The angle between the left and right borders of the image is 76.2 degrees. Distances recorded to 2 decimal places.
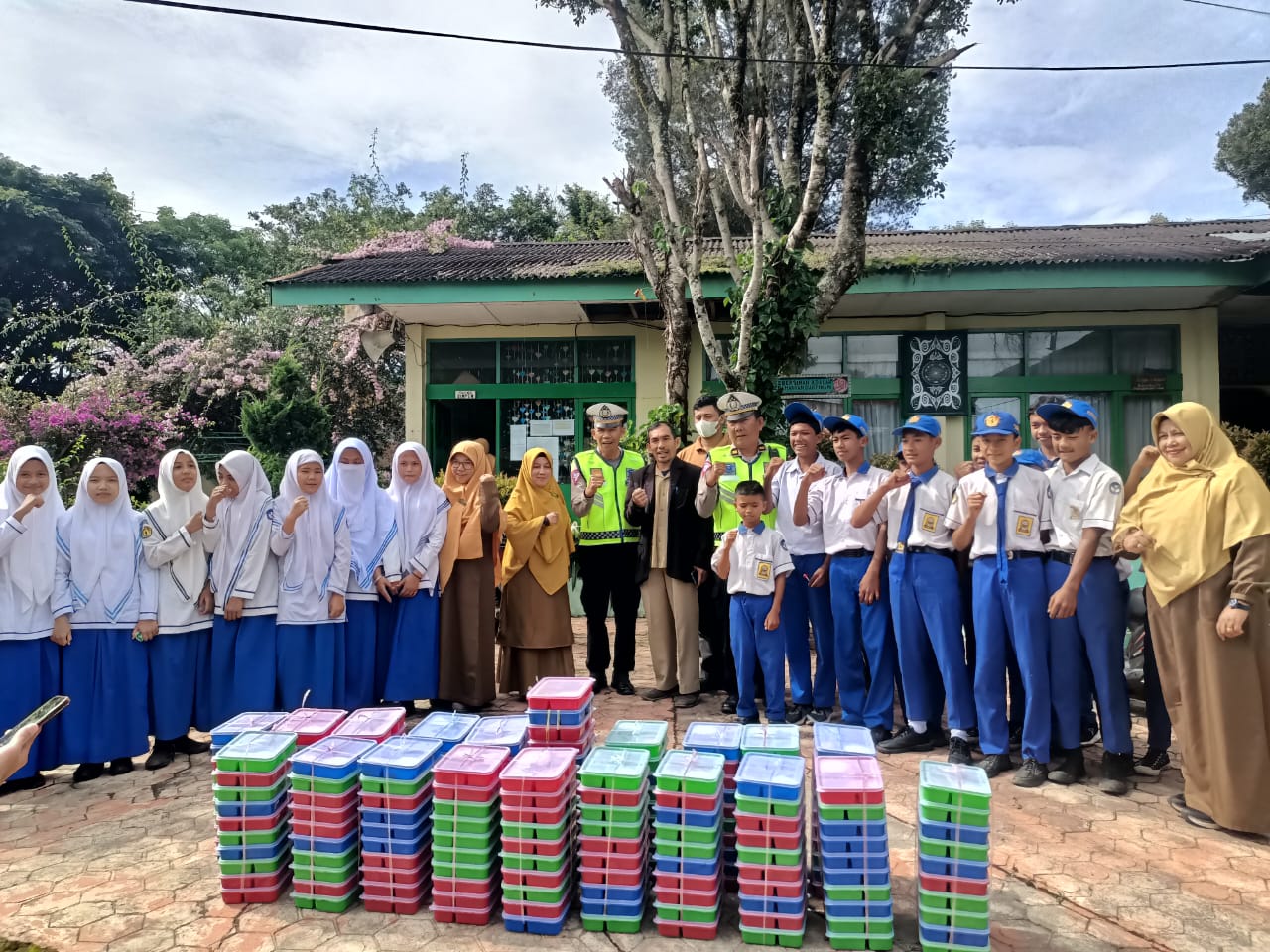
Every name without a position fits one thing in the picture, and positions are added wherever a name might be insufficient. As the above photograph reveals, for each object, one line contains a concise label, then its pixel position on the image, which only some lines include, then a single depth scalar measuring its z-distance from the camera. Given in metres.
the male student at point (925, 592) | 4.14
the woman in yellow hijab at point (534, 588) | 5.25
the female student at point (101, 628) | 4.19
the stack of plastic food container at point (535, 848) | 2.65
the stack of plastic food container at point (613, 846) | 2.65
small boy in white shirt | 4.63
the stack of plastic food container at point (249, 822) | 2.85
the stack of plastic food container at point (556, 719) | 3.11
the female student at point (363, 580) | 4.88
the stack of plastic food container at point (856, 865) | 2.57
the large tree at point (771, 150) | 7.23
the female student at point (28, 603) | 4.03
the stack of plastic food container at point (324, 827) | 2.79
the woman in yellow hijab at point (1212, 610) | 3.36
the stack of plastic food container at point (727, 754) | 2.82
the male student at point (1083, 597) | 3.81
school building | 9.33
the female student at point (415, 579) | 4.91
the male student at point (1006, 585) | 3.92
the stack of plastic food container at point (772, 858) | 2.59
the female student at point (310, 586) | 4.60
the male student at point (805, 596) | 4.78
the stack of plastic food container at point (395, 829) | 2.76
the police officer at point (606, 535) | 5.46
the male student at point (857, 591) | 4.48
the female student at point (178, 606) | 4.37
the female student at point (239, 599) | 4.48
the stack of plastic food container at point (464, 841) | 2.72
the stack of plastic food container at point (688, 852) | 2.61
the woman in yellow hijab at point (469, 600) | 5.02
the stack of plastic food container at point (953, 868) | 2.50
